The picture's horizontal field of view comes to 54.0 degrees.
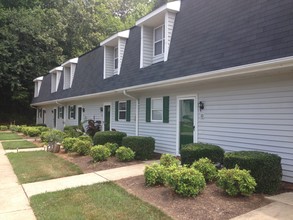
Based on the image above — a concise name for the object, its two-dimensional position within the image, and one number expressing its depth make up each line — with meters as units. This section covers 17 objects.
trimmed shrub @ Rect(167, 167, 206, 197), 5.32
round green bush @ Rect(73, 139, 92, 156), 11.10
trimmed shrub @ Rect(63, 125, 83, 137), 15.64
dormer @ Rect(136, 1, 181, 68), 10.43
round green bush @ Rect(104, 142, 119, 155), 10.45
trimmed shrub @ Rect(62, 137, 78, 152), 12.12
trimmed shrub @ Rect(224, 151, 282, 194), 5.66
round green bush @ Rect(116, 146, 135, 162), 9.31
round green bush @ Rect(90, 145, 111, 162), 9.41
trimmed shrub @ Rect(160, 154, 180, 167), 6.99
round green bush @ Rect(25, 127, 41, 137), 20.06
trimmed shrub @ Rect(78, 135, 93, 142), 12.81
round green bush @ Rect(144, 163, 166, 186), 6.24
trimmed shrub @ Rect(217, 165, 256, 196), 5.26
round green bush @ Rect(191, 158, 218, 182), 6.25
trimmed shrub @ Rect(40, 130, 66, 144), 12.99
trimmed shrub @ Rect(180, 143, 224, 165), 7.07
